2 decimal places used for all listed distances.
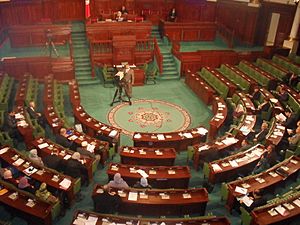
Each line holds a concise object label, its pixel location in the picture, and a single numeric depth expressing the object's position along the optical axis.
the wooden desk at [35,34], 18.22
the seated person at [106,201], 7.82
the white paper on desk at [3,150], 9.52
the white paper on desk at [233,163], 9.47
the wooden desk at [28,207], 7.39
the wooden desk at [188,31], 20.36
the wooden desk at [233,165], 9.34
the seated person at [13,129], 10.94
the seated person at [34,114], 11.88
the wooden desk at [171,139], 10.94
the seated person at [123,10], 20.75
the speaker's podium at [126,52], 17.25
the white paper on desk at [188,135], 11.20
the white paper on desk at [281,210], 7.58
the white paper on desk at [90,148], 10.06
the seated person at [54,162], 9.19
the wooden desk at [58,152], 9.34
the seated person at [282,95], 13.56
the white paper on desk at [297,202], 7.82
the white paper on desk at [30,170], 8.66
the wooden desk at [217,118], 11.88
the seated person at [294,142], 10.30
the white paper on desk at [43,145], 9.97
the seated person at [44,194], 7.78
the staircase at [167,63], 18.20
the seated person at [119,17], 19.58
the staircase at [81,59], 17.20
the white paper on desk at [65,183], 8.31
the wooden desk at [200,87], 14.82
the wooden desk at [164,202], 7.99
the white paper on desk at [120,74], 14.19
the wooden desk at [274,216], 7.41
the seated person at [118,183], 8.28
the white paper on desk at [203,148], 10.17
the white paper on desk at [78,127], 11.73
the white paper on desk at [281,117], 11.95
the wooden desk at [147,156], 9.96
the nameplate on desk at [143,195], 8.12
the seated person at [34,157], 9.21
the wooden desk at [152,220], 7.19
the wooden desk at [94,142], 10.20
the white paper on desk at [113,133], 11.09
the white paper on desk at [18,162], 8.99
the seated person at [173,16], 22.19
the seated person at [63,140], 10.38
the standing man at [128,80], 14.15
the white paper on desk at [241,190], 8.30
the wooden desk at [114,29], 18.02
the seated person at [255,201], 7.93
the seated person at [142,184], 8.53
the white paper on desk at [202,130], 11.44
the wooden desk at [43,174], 8.34
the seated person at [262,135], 10.93
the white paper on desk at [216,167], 9.30
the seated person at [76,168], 8.86
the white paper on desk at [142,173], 9.01
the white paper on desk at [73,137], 10.55
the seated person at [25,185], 8.16
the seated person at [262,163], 9.54
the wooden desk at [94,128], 11.12
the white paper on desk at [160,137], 11.02
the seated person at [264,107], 12.95
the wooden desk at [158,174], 9.01
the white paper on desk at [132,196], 8.01
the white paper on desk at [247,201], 7.94
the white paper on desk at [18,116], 11.39
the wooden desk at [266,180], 8.44
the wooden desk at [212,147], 10.08
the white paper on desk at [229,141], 10.63
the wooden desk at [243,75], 14.96
